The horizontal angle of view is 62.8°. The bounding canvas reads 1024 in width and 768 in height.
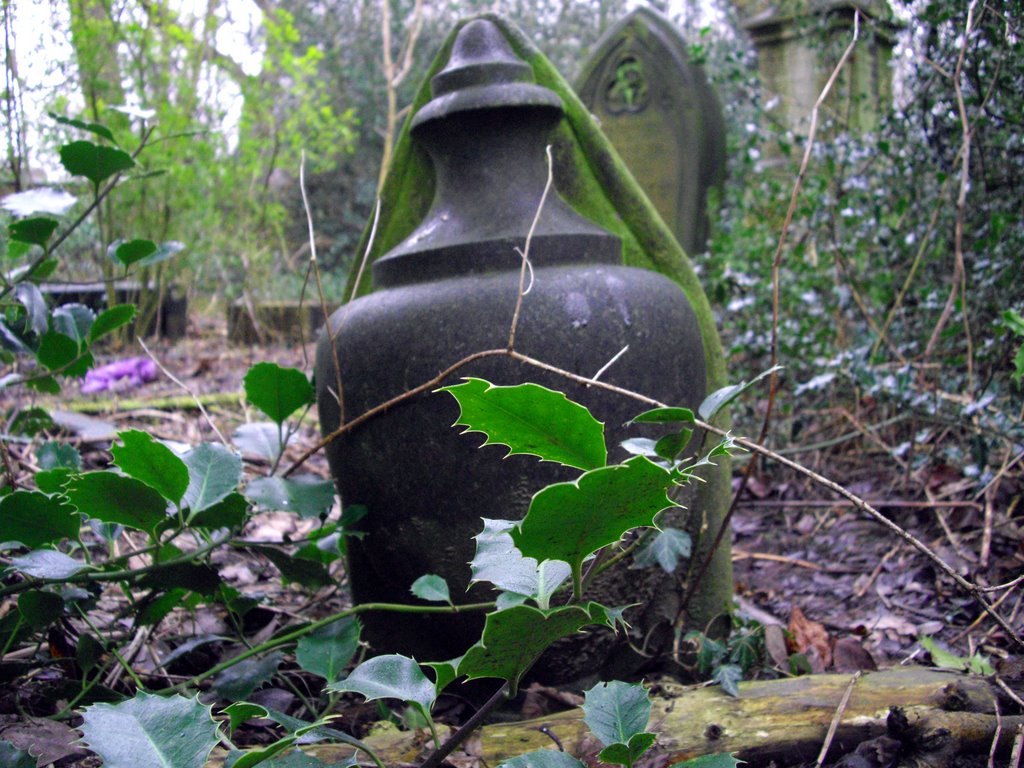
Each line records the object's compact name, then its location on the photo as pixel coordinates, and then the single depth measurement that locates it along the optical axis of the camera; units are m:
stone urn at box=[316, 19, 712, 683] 1.32
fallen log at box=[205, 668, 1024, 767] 1.02
